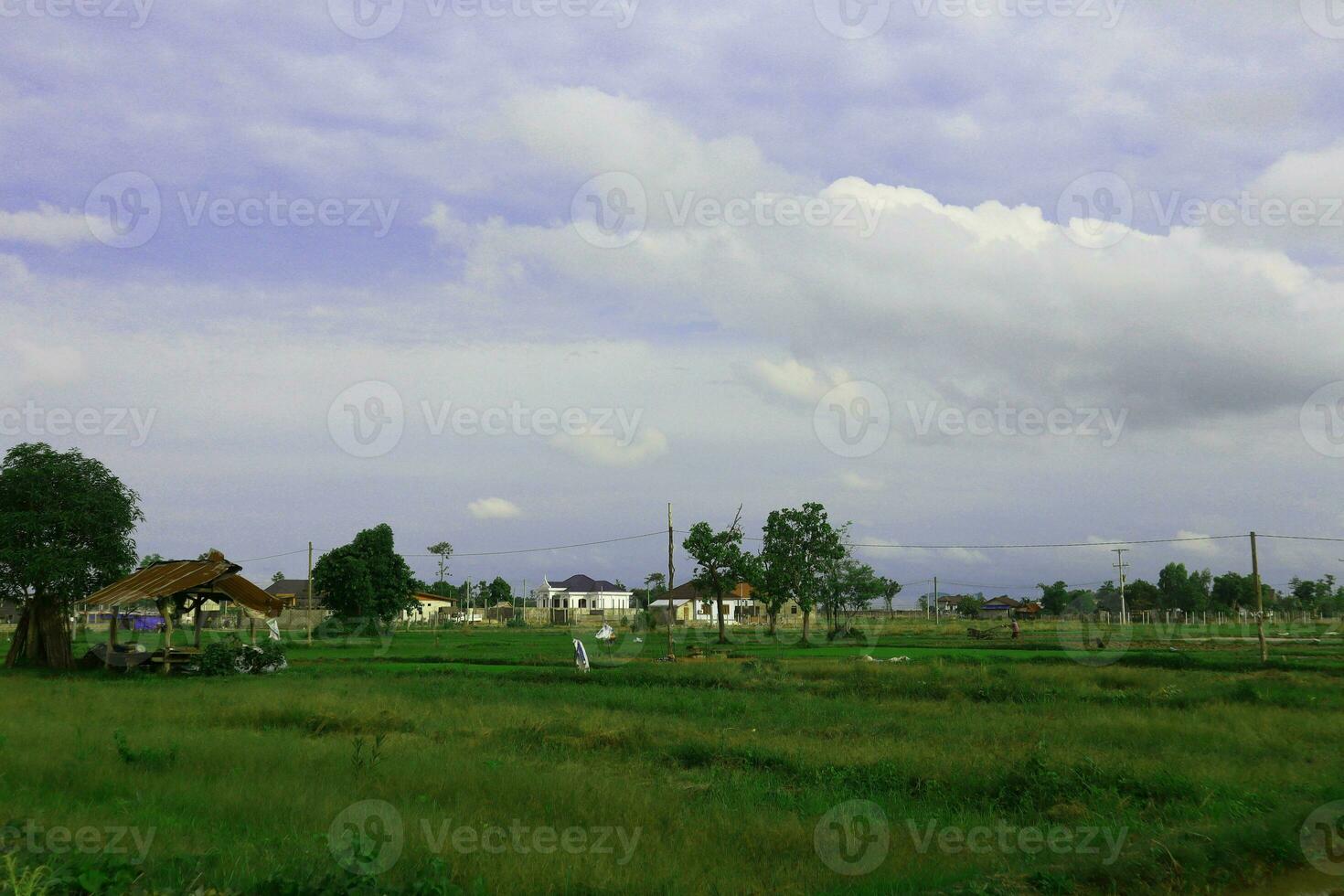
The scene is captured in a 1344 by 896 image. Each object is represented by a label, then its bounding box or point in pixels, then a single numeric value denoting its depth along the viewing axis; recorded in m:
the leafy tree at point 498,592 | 132.00
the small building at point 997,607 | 117.01
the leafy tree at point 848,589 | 68.50
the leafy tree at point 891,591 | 113.00
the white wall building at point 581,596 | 133.38
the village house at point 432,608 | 107.75
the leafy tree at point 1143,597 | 107.50
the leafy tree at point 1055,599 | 117.25
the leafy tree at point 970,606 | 115.55
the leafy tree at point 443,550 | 112.31
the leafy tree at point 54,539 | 31.77
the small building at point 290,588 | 124.12
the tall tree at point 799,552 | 66.06
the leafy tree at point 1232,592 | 97.44
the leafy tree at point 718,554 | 67.12
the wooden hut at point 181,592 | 31.75
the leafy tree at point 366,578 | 57.09
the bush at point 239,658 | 32.22
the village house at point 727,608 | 113.78
